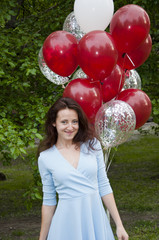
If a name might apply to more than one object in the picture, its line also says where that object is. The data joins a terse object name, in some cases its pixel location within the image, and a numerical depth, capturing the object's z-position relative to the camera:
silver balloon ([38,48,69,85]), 3.27
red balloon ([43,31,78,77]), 2.85
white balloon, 2.92
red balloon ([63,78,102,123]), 2.74
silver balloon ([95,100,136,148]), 2.77
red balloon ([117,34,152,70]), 3.07
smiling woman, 2.13
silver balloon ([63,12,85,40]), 3.32
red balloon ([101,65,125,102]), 2.99
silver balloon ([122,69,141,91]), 3.32
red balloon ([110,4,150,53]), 2.82
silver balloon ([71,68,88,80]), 3.11
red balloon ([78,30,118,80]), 2.66
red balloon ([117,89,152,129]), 2.95
